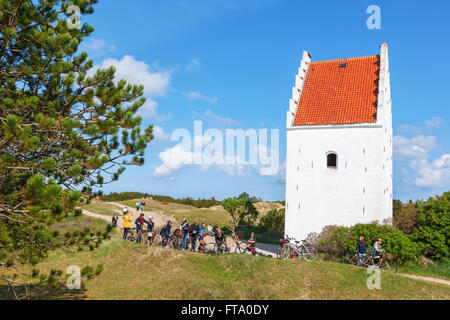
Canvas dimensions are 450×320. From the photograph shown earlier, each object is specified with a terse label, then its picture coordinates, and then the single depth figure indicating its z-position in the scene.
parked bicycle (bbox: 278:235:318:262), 18.20
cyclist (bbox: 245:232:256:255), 20.06
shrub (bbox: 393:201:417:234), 22.53
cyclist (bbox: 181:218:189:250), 20.39
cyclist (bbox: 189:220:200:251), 19.89
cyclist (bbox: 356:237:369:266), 17.50
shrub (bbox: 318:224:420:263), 18.39
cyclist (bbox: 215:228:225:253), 19.62
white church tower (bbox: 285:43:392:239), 21.28
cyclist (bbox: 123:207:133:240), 21.23
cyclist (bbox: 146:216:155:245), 21.12
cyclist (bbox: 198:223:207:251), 20.20
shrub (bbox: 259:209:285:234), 31.24
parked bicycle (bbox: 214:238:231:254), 19.62
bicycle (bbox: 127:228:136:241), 22.92
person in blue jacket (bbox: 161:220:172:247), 21.05
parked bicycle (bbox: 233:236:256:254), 20.24
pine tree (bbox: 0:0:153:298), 7.77
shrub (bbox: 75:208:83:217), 8.45
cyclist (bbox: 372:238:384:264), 16.77
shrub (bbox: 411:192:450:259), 20.34
